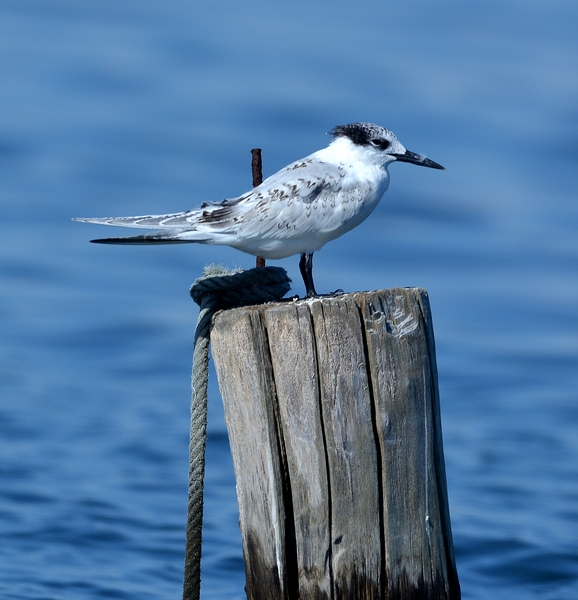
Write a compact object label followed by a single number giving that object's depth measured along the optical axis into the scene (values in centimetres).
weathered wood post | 763
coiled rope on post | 883
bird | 967
